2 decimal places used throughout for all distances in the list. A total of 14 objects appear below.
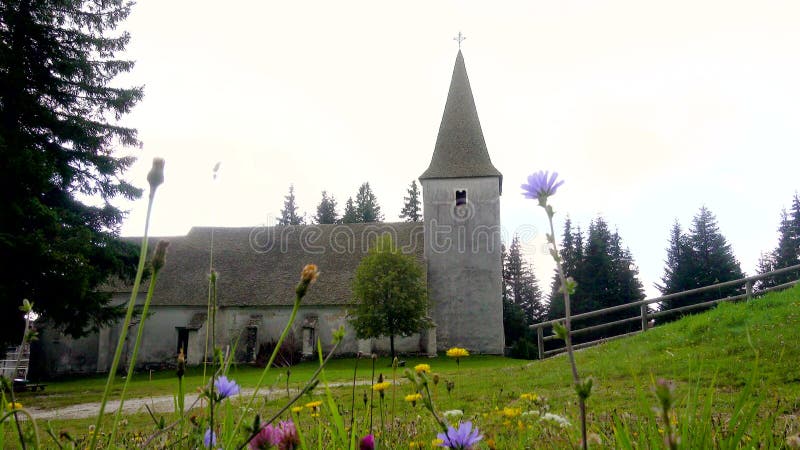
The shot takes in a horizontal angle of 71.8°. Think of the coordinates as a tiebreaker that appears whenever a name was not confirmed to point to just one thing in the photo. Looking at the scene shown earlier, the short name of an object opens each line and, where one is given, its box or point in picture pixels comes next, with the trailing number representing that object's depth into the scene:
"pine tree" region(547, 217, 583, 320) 47.91
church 30.48
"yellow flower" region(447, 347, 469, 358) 3.33
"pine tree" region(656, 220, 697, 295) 42.75
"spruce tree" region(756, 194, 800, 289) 47.53
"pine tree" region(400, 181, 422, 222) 54.47
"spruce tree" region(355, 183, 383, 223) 54.09
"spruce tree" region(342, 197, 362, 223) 53.77
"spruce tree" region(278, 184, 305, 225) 62.28
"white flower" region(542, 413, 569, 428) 2.06
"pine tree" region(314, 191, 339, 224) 57.72
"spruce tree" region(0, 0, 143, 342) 13.27
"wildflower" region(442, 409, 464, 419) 2.48
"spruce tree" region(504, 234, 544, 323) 55.47
